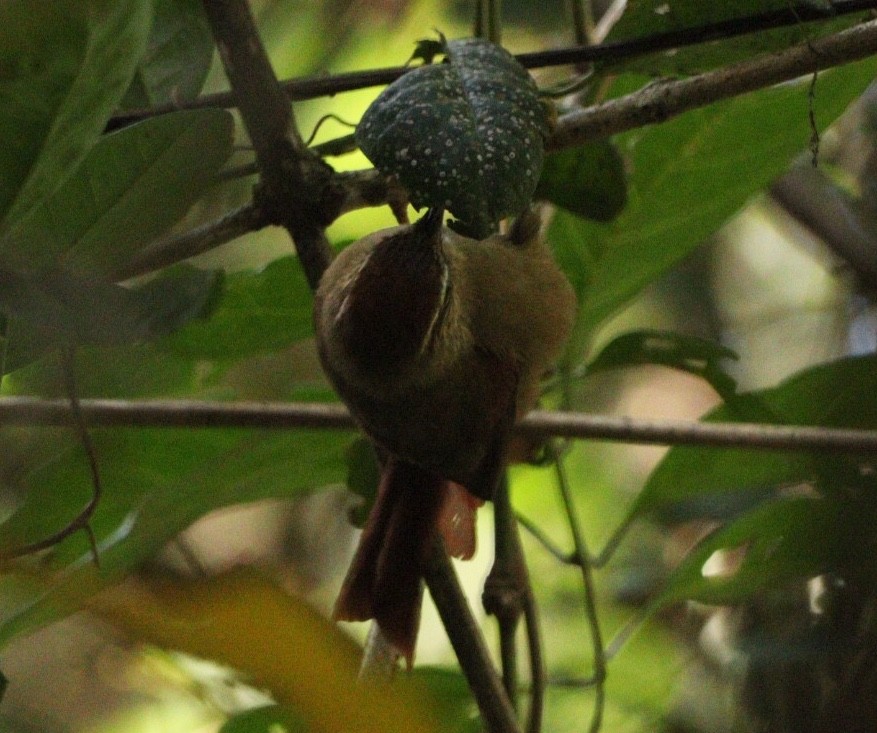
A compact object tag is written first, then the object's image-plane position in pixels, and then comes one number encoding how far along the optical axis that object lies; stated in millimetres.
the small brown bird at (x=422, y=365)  4152
